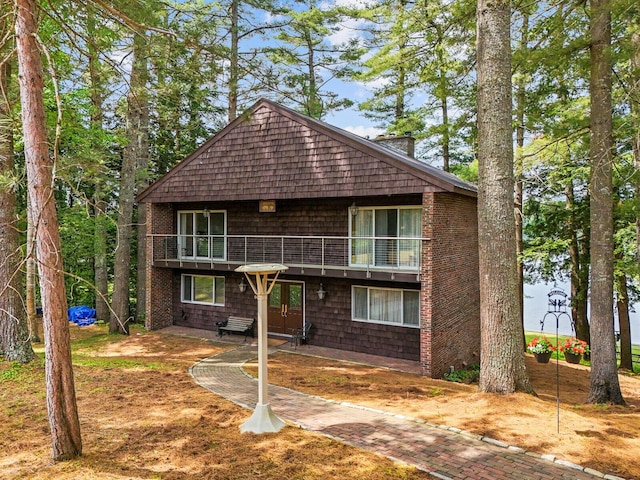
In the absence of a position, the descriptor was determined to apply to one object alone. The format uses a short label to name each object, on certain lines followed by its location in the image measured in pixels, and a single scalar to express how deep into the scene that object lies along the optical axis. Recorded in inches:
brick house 426.3
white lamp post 228.1
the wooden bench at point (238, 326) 534.0
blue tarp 727.7
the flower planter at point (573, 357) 592.1
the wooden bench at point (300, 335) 497.1
